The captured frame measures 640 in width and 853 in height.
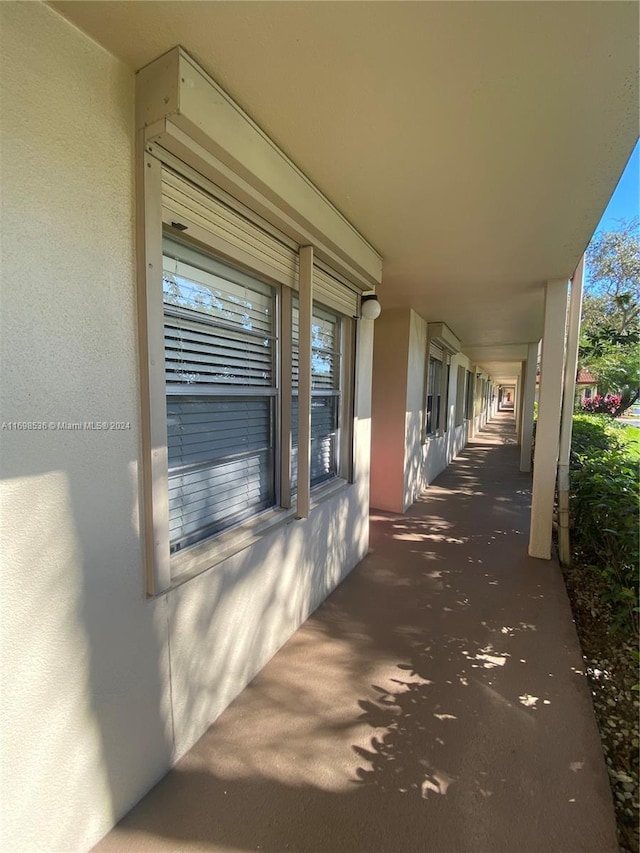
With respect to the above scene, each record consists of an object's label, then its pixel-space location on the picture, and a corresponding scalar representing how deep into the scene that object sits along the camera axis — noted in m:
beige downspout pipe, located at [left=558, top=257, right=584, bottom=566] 3.61
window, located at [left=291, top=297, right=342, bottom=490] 2.87
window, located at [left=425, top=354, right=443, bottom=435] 6.50
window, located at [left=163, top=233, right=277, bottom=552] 1.65
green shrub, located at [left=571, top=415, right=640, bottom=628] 2.26
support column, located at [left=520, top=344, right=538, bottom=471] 7.85
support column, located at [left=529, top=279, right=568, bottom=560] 3.56
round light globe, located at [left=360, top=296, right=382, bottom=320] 3.13
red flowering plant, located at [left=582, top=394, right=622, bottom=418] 9.94
